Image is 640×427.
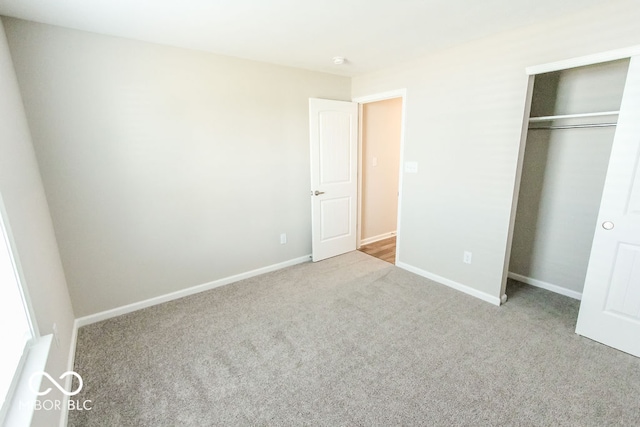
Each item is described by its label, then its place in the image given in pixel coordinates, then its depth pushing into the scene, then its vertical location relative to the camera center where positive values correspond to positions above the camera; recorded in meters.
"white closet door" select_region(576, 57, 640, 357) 1.82 -0.72
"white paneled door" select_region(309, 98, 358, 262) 3.48 -0.33
